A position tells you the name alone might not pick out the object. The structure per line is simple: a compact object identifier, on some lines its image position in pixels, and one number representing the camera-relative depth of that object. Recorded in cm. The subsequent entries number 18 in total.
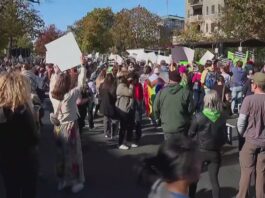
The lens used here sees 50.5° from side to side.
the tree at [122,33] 4075
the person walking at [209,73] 754
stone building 4944
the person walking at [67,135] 392
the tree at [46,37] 4568
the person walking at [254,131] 335
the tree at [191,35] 3566
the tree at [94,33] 4234
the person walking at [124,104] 591
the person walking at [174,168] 144
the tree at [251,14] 1254
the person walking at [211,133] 350
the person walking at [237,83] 913
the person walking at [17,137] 281
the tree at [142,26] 4091
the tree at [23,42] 3977
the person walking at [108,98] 615
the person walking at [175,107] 385
